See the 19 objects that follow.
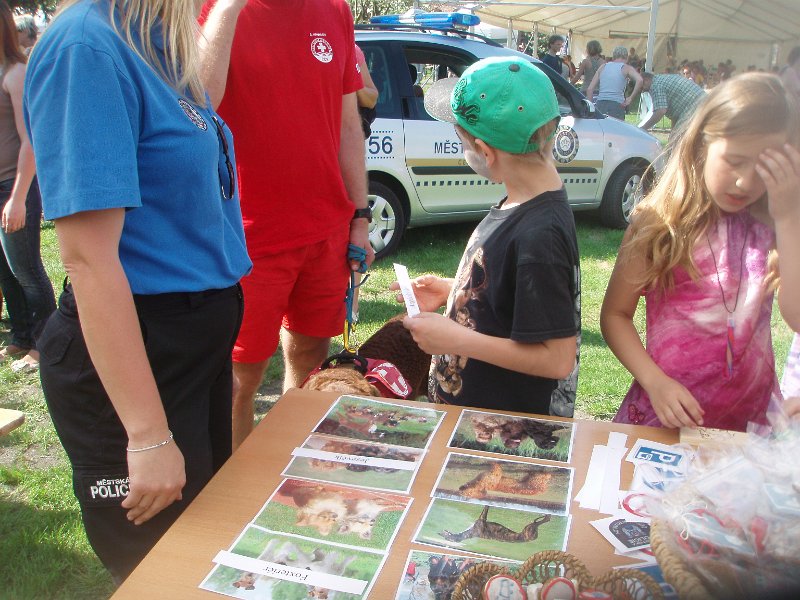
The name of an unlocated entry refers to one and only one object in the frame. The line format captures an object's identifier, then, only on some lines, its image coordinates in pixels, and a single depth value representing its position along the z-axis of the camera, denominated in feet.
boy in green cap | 4.76
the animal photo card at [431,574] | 3.26
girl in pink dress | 5.14
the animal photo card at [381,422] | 4.73
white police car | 17.56
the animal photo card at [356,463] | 4.22
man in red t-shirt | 7.22
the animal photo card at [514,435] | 4.56
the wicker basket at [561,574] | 2.92
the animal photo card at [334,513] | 3.71
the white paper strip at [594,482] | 4.00
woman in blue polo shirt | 3.43
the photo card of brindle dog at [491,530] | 3.59
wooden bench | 6.91
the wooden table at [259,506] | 3.40
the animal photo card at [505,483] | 4.00
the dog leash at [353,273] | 7.97
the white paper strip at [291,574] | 3.33
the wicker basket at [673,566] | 2.44
